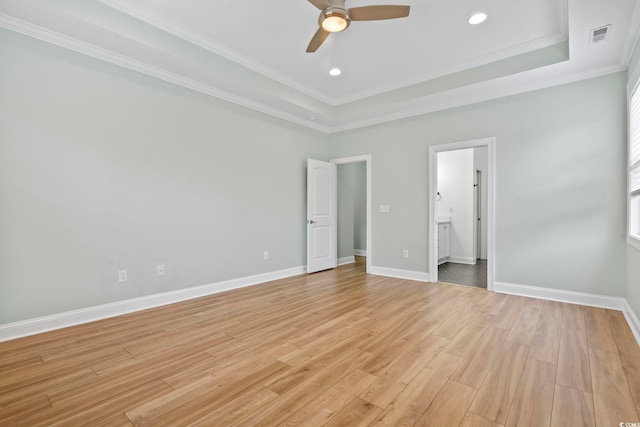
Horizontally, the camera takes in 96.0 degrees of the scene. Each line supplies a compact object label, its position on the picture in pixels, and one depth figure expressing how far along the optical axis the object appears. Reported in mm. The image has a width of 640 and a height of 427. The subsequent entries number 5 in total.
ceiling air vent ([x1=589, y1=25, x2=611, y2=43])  2627
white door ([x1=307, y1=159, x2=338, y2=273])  5332
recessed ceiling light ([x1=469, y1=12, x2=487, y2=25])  2892
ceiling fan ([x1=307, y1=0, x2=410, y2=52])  2416
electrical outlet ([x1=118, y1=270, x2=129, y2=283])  3176
